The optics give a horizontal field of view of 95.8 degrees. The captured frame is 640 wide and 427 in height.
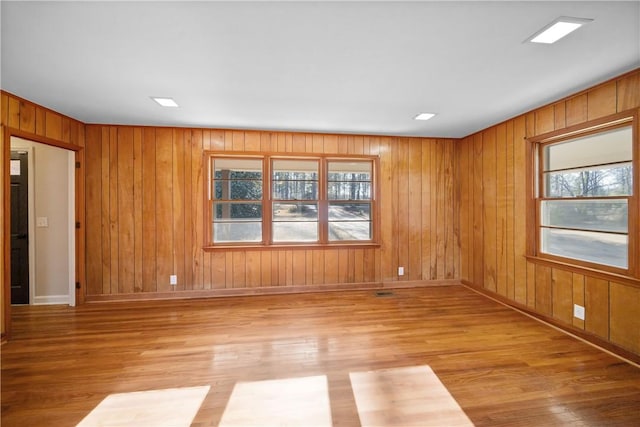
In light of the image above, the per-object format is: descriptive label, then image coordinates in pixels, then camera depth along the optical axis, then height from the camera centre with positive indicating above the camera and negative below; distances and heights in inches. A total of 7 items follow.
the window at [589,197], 100.0 +5.6
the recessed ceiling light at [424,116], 138.0 +47.0
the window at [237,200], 168.6 +7.6
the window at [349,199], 178.4 +8.4
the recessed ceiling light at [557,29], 67.7 +44.9
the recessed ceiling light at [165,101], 117.6 +46.9
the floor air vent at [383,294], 165.5 -47.1
